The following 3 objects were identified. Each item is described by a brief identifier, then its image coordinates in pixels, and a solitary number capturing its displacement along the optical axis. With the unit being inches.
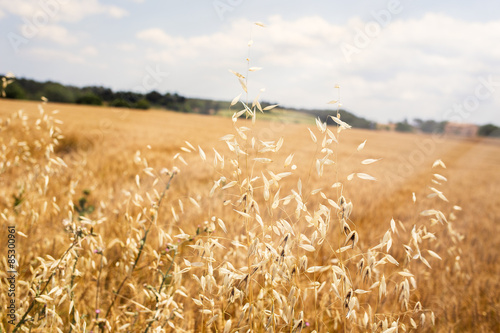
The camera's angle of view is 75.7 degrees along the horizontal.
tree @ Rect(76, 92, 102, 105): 1642.1
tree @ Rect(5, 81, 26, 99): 1547.0
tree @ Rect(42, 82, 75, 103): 1771.7
